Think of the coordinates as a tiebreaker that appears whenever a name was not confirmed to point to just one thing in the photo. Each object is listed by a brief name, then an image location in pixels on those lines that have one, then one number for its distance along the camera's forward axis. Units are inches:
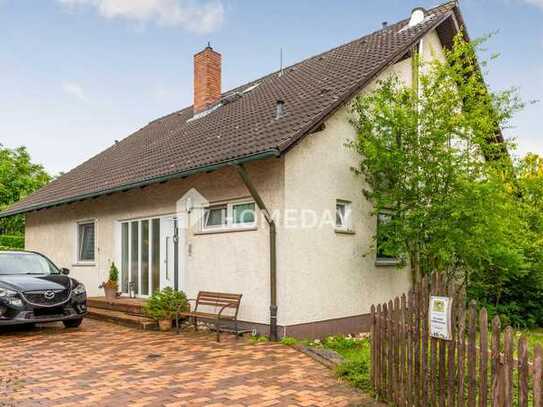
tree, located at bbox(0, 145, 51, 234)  1358.3
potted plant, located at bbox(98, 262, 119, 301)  500.7
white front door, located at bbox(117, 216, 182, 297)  449.7
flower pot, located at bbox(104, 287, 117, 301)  501.0
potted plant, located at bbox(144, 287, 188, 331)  394.9
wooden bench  352.2
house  350.9
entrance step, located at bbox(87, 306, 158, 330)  401.4
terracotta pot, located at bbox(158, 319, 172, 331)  396.2
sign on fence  169.3
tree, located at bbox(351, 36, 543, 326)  366.0
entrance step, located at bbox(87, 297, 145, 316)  434.9
